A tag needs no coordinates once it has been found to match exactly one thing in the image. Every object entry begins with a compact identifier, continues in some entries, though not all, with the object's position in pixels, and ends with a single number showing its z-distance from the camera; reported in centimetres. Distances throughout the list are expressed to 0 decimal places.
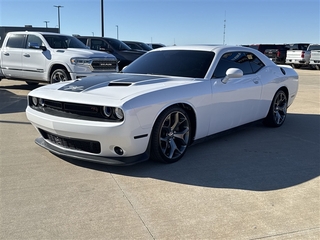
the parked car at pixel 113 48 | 969
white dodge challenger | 272
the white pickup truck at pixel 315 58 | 1741
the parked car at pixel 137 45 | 1260
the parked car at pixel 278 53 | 2016
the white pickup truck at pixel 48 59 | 684
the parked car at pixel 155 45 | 1735
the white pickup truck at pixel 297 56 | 1798
